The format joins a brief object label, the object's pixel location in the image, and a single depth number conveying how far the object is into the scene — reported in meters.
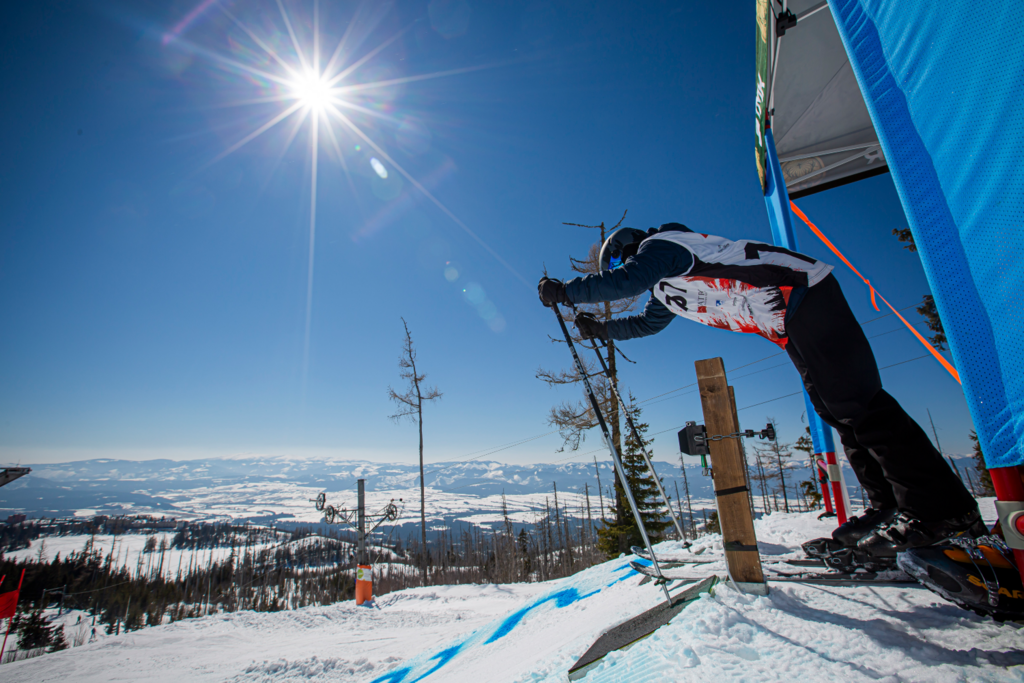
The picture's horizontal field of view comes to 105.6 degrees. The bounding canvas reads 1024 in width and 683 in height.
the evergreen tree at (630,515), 12.10
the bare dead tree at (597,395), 10.26
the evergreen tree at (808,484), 20.41
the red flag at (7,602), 11.16
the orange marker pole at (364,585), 9.79
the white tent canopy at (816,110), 4.85
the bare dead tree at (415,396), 18.91
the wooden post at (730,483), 2.05
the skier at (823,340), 1.76
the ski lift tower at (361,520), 9.90
